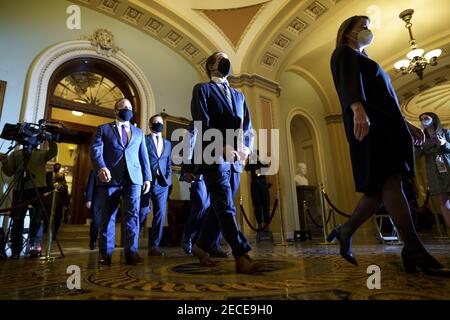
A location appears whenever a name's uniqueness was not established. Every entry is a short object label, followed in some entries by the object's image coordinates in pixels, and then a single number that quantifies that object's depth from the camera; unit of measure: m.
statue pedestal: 7.56
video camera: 3.22
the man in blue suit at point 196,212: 3.29
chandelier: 6.71
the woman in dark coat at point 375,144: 1.46
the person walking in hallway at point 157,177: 3.39
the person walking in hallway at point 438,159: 3.39
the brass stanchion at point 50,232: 2.87
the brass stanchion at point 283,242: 4.33
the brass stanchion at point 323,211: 4.48
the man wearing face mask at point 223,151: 1.68
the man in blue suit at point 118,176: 2.44
